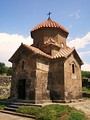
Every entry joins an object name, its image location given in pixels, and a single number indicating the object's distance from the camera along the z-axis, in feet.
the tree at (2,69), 104.88
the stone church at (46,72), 31.80
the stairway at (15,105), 27.84
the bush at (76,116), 20.21
